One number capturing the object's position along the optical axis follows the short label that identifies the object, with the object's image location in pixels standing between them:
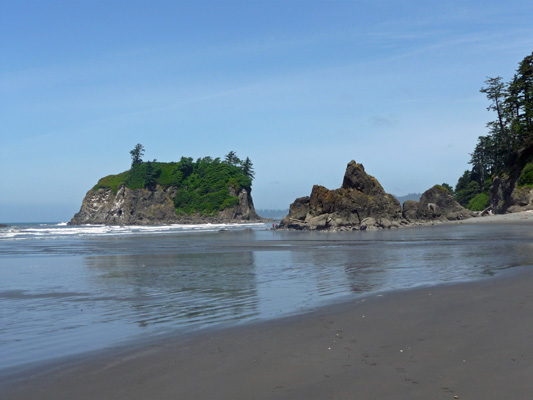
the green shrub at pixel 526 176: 55.84
